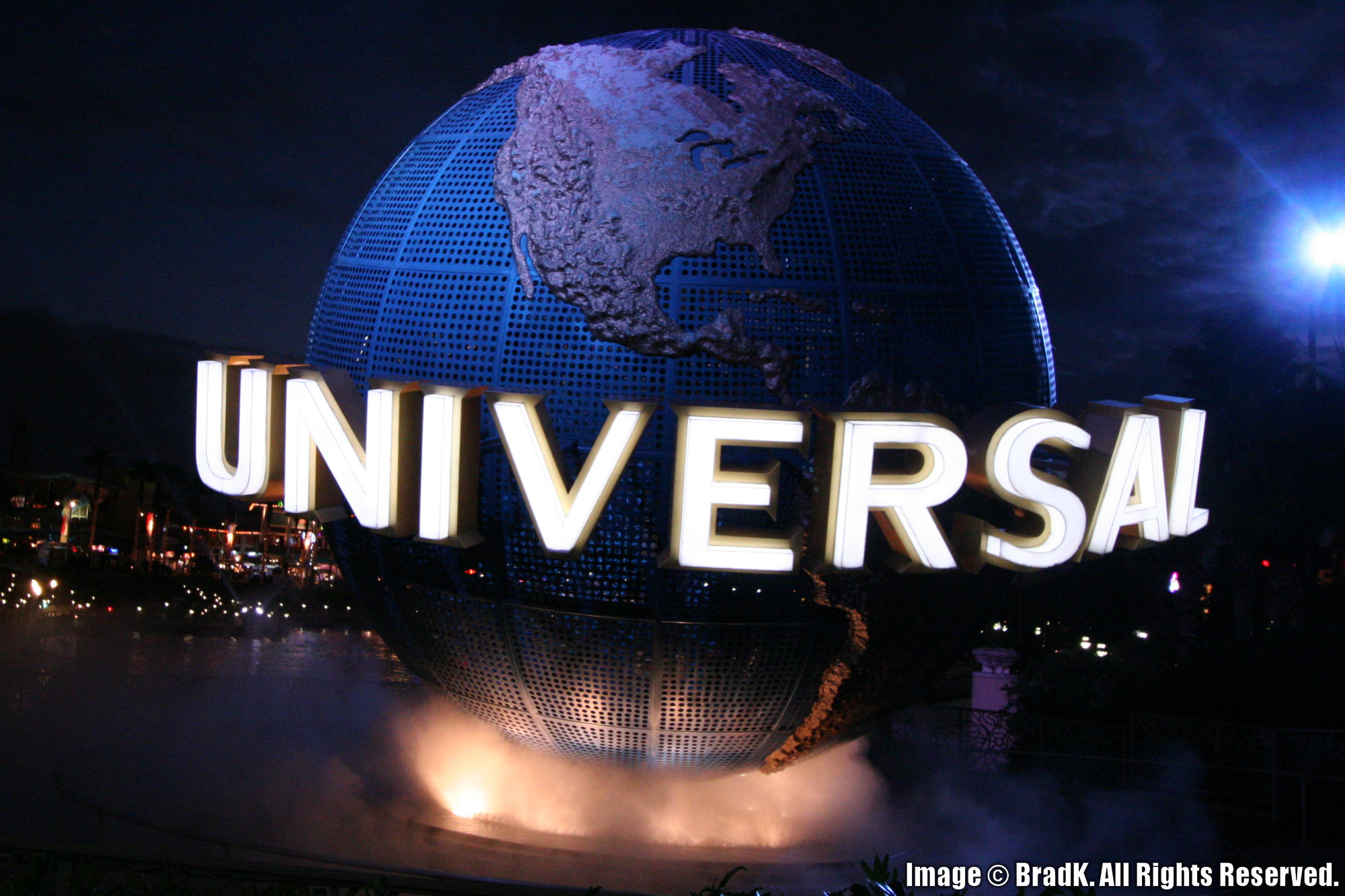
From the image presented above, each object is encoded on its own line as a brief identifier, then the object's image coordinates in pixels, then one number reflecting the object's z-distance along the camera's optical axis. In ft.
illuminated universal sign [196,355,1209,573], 26.35
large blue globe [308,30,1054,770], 27.78
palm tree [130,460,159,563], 136.05
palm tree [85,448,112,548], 114.42
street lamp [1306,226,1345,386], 61.21
